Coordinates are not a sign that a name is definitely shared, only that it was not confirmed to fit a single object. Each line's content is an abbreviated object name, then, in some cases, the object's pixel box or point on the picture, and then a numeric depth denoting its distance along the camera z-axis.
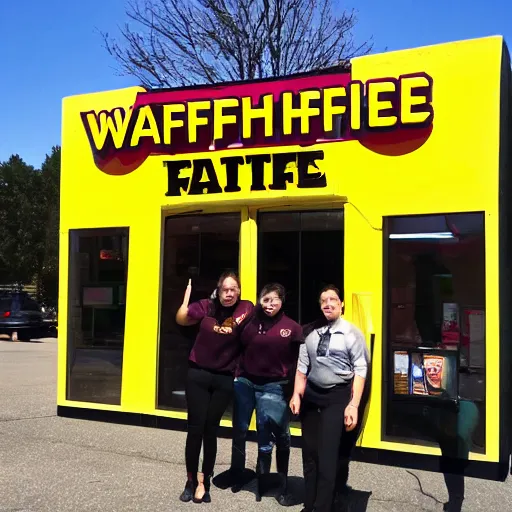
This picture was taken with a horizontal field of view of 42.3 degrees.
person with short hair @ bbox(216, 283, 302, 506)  5.49
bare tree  19.98
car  23.94
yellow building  6.59
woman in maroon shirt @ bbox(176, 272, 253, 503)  5.50
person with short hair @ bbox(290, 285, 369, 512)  4.90
